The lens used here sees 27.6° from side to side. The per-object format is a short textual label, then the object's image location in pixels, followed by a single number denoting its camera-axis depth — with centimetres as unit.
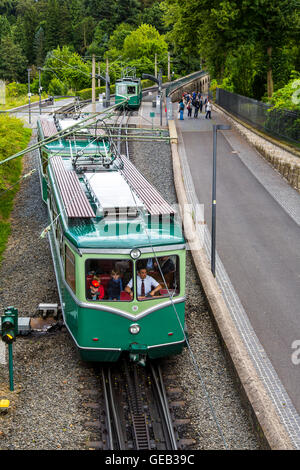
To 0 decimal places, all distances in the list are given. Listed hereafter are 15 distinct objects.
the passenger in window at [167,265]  1159
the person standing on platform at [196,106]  4318
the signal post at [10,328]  1116
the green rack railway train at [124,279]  1127
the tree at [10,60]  10600
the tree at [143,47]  9219
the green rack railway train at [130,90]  5153
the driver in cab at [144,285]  1130
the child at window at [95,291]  1133
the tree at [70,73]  7450
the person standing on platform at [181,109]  4194
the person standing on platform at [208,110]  4303
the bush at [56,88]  7444
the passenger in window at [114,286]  1129
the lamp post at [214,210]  1512
